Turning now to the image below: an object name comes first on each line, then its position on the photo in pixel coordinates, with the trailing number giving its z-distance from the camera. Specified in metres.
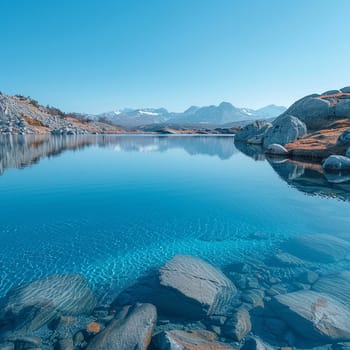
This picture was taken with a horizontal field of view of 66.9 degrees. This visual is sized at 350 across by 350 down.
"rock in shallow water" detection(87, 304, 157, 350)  4.48
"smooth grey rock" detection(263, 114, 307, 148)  37.47
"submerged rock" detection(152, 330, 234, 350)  4.45
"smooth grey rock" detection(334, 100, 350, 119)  43.44
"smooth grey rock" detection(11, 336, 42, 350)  4.68
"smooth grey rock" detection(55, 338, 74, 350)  4.66
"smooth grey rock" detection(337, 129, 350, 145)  26.40
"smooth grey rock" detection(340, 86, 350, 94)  58.06
